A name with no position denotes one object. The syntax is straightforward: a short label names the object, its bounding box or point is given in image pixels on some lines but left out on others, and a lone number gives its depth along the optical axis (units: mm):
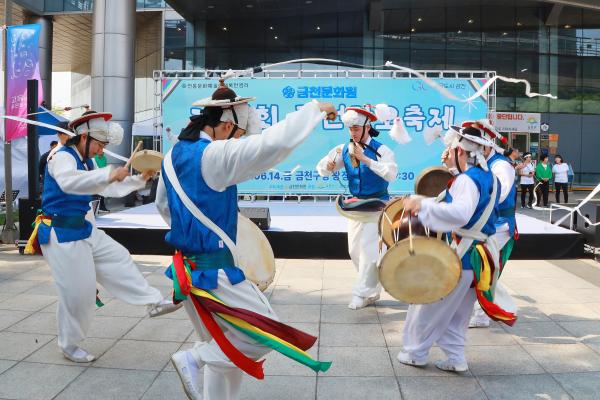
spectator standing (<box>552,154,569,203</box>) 15555
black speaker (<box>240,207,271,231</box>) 7922
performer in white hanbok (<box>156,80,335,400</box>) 2479
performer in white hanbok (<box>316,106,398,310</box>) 5242
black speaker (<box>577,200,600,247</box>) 7645
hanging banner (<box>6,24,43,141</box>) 8336
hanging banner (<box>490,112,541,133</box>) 21812
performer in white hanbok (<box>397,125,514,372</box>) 3506
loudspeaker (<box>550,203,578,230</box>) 8341
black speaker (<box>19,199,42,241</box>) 7953
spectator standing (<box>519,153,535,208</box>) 14874
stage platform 7816
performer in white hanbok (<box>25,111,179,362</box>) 3924
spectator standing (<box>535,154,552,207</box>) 15211
